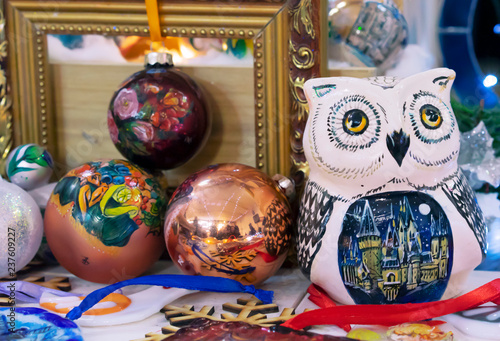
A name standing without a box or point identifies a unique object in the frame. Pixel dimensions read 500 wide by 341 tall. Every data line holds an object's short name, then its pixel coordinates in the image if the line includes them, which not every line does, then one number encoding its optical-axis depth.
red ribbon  0.76
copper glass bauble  0.83
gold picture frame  1.00
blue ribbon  0.83
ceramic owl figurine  0.76
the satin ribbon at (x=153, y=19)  1.01
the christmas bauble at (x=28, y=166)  1.01
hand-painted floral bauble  0.95
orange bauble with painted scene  0.89
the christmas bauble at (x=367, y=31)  0.99
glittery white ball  0.89
